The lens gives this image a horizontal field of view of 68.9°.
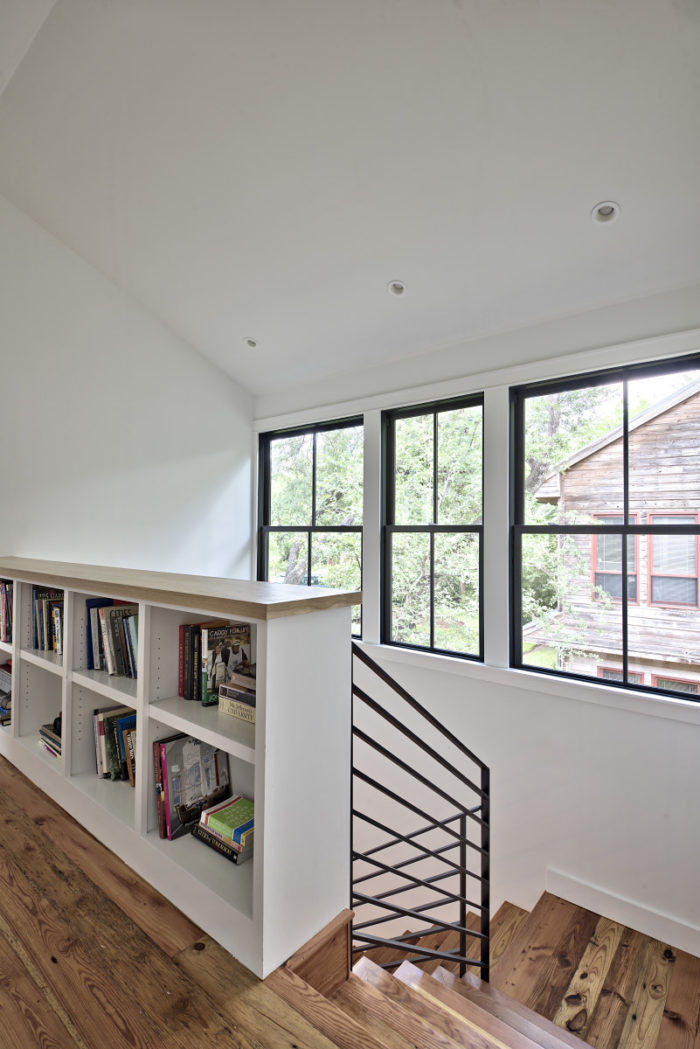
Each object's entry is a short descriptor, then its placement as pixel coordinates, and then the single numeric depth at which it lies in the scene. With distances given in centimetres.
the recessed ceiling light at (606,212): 210
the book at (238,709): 138
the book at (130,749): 176
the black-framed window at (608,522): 236
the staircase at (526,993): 116
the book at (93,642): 190
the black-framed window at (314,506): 364
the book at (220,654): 152
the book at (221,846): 142
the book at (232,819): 143
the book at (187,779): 150
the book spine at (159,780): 151
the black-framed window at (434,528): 302
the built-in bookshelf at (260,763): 118
